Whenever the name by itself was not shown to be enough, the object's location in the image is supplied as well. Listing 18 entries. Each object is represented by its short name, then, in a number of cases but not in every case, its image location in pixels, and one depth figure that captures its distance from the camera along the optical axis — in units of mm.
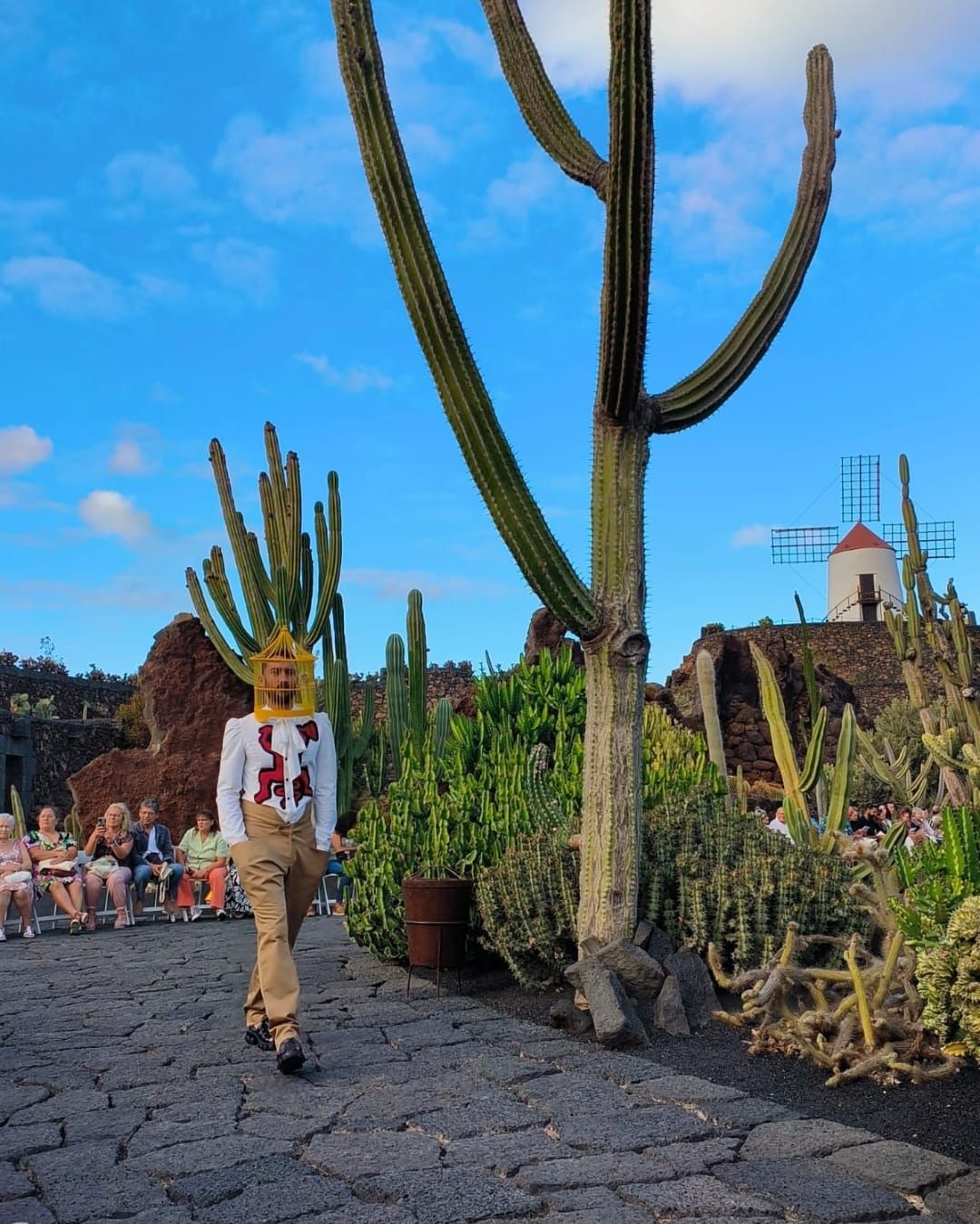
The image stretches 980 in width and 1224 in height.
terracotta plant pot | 7180
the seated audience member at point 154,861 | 12680
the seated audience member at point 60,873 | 11945
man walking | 5438
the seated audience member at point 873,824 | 13609
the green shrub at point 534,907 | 6664
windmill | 47844
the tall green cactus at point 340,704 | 15906
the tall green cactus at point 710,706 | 11844
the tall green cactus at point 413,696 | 12188
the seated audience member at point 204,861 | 12891
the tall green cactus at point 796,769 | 8188
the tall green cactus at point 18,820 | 13626
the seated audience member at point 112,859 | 12164
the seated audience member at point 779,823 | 13297
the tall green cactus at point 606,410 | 6027
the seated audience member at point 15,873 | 11305
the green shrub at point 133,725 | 28156
